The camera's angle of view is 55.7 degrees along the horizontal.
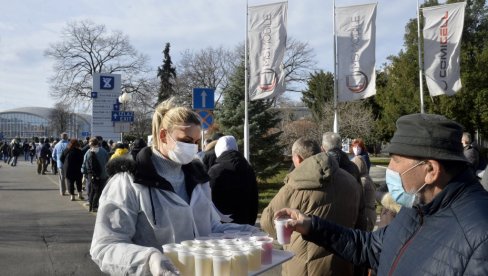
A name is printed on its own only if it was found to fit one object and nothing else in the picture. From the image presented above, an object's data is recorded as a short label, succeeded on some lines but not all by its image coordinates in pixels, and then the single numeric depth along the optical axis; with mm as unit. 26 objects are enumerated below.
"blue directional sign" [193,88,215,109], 12203
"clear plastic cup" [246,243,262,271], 2429
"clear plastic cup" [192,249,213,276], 2268
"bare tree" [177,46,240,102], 52906
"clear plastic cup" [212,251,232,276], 2246
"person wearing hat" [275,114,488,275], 1724
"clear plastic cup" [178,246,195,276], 2299
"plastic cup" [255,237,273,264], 2623
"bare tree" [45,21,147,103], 47281
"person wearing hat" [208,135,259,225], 5691
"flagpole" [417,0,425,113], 17641
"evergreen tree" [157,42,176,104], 62750
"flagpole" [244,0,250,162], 15258
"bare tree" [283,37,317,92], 48562
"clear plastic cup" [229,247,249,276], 2301
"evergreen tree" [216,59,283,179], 20359
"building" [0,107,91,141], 131750
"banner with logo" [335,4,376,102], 15180
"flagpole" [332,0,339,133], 15408
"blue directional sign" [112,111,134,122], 18078
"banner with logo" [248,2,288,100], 14773
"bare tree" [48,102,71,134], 76625
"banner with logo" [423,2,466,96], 15453
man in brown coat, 3939
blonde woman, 2320
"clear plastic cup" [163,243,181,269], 2332
